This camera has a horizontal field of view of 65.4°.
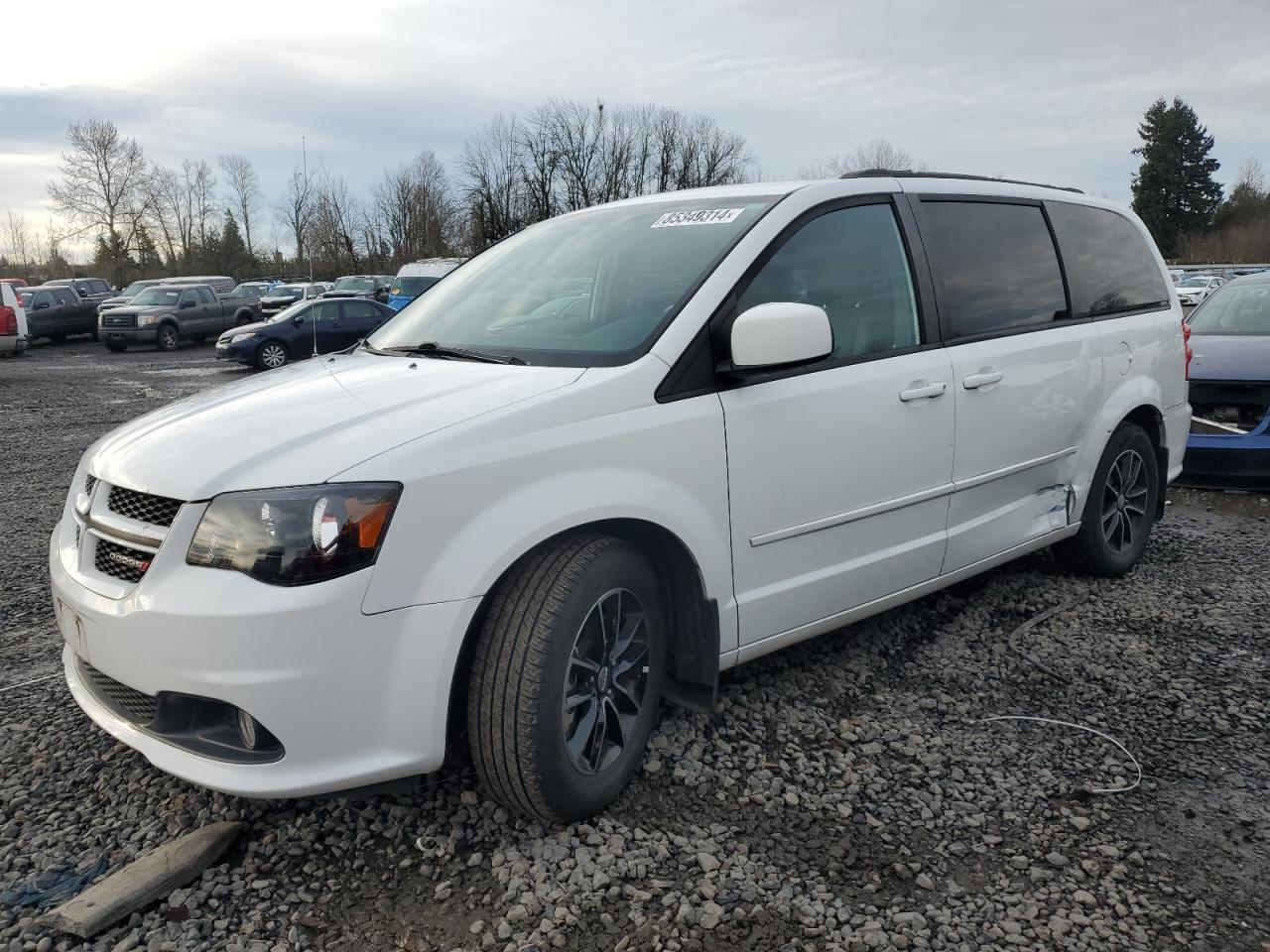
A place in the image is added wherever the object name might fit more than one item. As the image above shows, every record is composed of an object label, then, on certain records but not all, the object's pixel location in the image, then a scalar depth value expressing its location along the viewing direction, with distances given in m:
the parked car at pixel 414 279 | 23.58
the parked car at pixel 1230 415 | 6.39
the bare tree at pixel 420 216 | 65.12
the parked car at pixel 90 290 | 29.22
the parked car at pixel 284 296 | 32.03
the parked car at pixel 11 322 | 22.11
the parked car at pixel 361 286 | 32.79
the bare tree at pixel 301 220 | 70.06
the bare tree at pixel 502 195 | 58.66
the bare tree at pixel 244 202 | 81.75
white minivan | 2.28
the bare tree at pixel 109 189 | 64.62
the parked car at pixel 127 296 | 26.25
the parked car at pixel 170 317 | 24.95
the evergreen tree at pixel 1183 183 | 68.56
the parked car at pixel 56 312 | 27.06
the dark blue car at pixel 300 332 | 18.70
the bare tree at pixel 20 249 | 84.06
